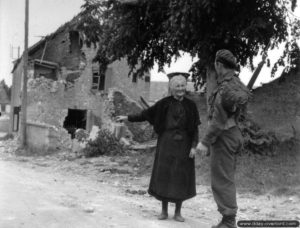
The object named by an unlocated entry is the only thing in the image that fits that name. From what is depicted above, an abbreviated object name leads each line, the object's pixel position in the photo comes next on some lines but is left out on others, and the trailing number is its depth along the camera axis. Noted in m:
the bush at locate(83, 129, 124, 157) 15.28
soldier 4.71
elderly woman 5.41
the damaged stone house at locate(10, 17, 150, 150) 24.53
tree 10.62
